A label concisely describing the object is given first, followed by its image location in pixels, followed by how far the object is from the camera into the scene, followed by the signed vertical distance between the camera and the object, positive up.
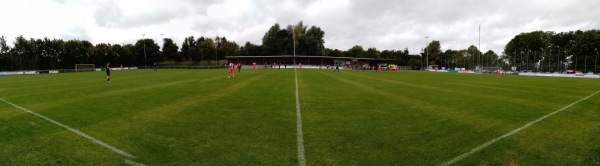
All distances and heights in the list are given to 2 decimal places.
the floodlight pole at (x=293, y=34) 102.32 +10.23
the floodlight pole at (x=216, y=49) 112.33 +6.88
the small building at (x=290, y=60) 97.50 +2.39
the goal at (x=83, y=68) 74.84 +0.66
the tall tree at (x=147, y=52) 106.94 +5.60
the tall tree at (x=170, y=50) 113.39 +6.41
